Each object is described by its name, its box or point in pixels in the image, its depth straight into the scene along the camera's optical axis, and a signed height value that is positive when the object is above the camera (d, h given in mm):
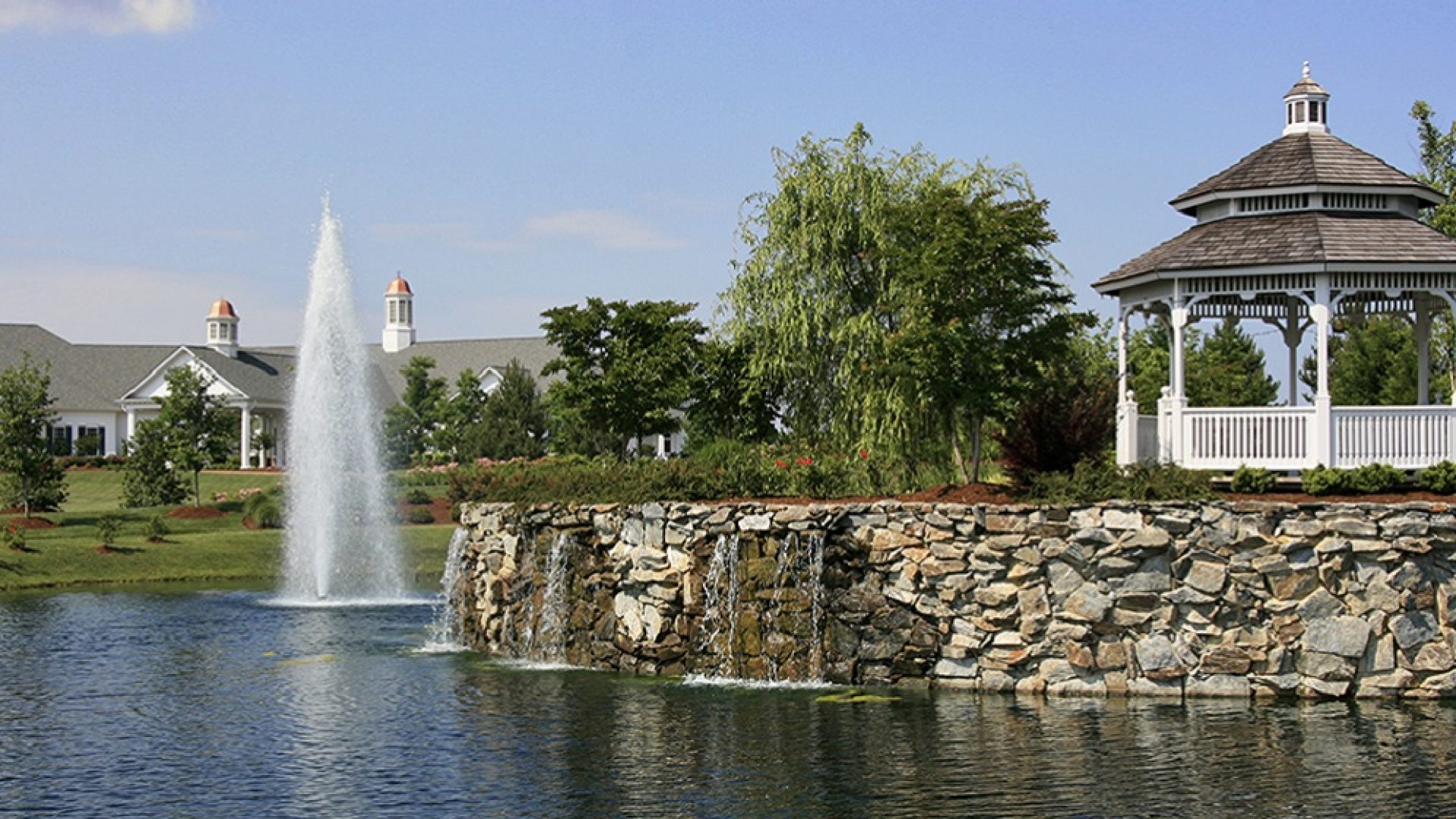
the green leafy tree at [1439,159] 32844 +6651
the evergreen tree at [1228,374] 39947 +2714
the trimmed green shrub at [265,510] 44000 -1282
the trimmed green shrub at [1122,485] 18391 -244
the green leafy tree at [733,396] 32188 +1499
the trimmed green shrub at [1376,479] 19516 -195
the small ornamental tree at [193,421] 50812 +1593
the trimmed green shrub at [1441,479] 19453 -187
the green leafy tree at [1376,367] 36500 +2509
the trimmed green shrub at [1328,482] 19719 -236
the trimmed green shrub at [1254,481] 20078 -218
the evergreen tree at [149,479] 48344 -372
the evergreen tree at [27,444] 40938 +643
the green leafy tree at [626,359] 37500 +2657
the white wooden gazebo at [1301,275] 20859 +2712
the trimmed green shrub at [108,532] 36594 -1568
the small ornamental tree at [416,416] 63062 +2126
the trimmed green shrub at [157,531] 38794 -1647
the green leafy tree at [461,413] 62438 +2243
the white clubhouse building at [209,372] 69188 +4579
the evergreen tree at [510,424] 58344 +1666
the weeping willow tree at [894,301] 22156 +2839
